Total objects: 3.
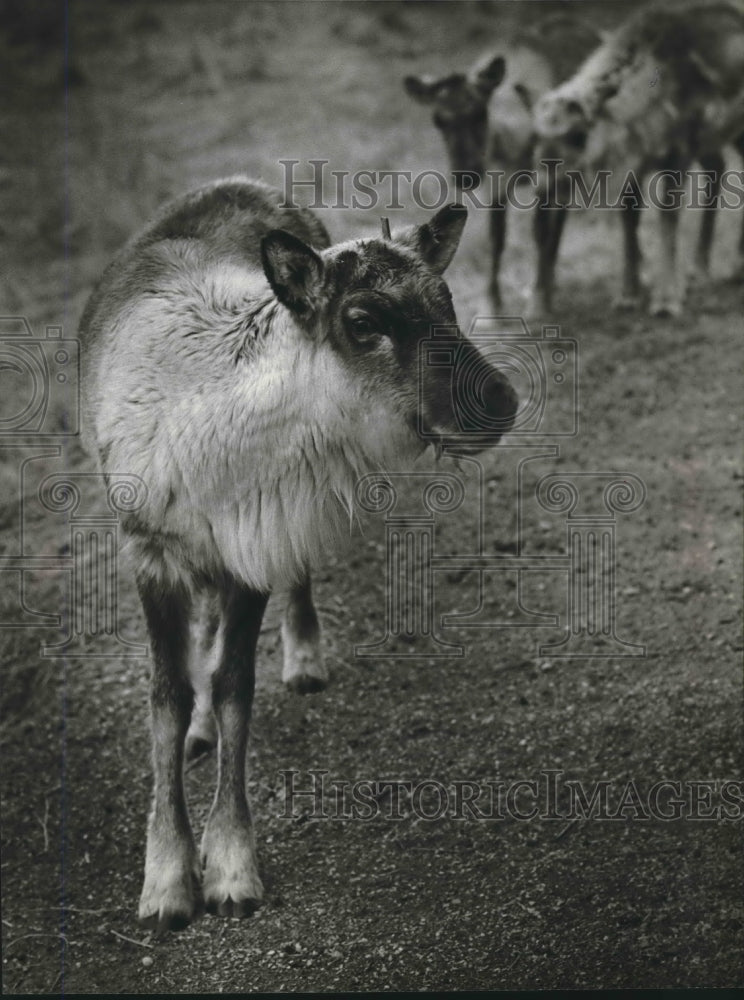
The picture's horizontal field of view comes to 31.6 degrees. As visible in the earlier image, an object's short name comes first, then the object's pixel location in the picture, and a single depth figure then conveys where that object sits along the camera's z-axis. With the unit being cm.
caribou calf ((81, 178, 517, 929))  329
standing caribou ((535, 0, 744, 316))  610
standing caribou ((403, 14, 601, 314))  618
